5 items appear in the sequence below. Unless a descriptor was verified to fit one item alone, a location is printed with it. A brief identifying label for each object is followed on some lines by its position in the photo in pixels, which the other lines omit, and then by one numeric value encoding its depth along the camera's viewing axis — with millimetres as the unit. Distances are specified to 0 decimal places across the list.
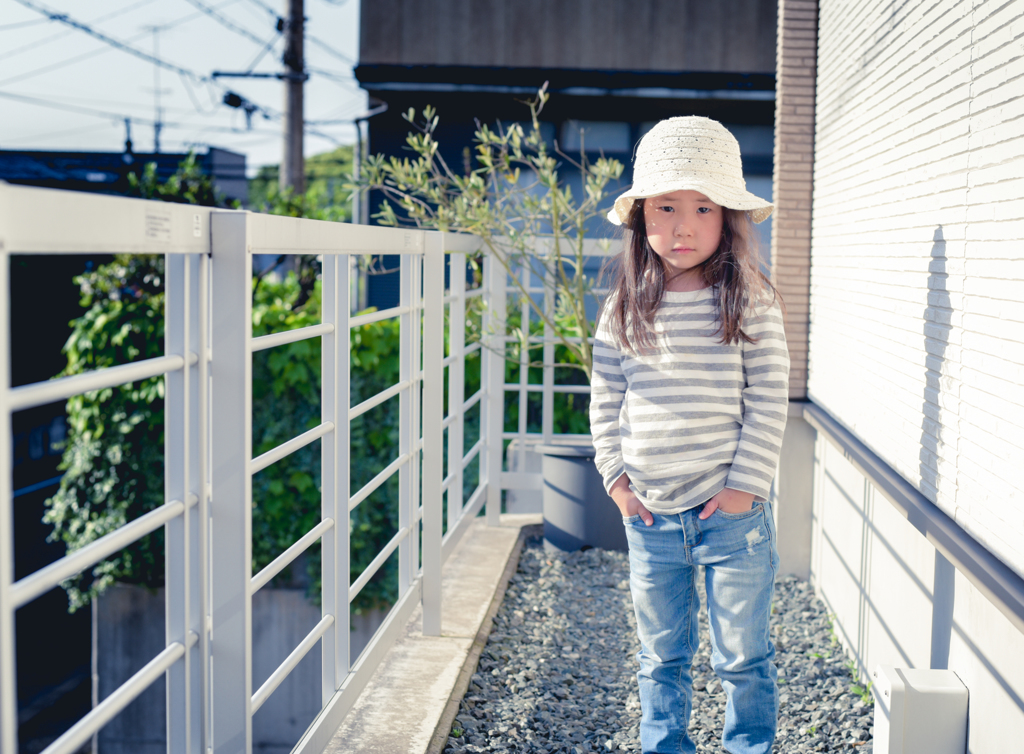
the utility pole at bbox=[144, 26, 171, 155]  20172
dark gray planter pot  4062
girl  1993
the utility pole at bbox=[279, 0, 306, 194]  10453
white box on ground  1981
